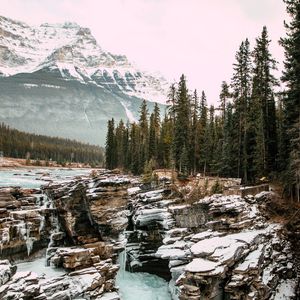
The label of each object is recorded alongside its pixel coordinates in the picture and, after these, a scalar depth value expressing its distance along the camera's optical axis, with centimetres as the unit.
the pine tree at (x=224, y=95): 6481
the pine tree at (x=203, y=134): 5838
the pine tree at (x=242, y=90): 4566
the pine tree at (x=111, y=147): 9871
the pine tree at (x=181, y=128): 5991
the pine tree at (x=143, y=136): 7606
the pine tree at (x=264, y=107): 4288
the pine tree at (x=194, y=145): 5956
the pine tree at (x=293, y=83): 3141
